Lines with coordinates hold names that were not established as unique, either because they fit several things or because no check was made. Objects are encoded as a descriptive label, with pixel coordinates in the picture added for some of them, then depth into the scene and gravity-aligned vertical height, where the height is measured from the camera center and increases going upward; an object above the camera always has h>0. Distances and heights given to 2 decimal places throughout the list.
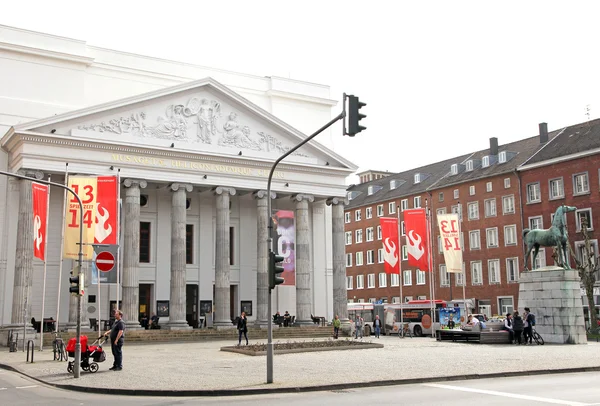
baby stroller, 20.64 -1.48
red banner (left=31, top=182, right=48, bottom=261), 33.22 +4.16
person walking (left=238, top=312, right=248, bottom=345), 33.47 -1.13
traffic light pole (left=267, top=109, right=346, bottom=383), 17.06 -1.30
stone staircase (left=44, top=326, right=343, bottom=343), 38.62 -1.90
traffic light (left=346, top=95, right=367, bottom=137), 15.03 +4.03
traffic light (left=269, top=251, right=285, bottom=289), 17.56 +0.78
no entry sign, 19.81 +1.26
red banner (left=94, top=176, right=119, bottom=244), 35.47 +4.97
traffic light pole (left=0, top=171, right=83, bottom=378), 19.19 -1.14
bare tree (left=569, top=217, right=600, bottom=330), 44.48 +1.16
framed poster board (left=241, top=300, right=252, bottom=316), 49.47 -0.30
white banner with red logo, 42.75 +3.68
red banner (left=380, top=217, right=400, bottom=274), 44.74 +3.65
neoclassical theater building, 40.78 +7.90
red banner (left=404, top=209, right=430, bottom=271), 43.06 +3.77
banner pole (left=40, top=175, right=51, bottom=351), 30.29 -1.52
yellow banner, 35.16 +4.59
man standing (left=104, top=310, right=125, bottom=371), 20.97 -1.09
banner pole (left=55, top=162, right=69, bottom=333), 34.58 +4.07
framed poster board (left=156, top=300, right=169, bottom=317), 46.12 -0.31
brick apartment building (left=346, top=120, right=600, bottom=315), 59.56 +9.13
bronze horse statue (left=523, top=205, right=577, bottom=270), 32.72 +2.88
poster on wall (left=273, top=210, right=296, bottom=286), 45.00 +4.03
